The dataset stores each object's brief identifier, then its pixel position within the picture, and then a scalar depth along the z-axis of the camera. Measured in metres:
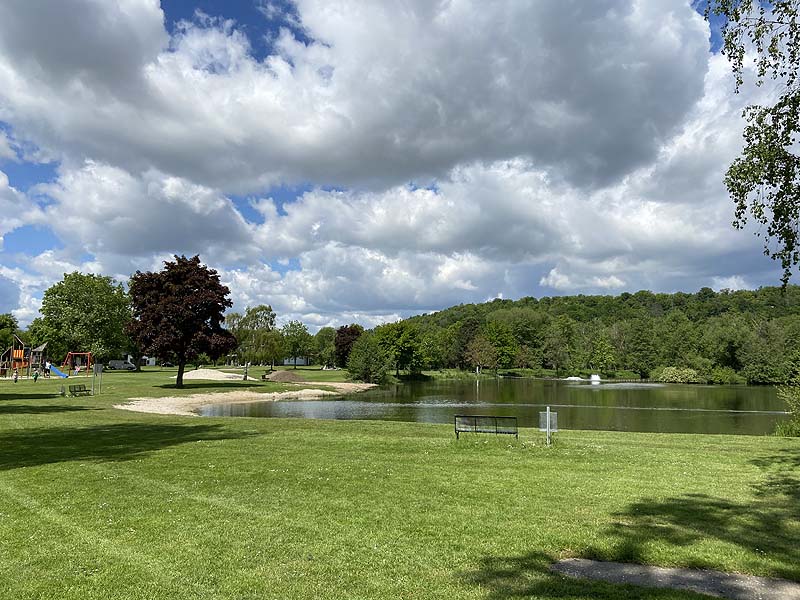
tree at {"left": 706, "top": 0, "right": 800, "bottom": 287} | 11.45
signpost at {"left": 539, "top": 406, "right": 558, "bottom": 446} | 16.46
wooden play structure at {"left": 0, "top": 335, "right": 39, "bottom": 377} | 65.25
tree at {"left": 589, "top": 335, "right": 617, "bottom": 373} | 119.69
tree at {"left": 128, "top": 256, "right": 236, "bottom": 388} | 46.22
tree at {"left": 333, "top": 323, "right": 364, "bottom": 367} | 112.47
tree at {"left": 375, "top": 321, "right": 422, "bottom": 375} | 93.94
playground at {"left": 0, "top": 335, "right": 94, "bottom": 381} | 65.69
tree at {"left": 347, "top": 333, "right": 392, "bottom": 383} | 77.00
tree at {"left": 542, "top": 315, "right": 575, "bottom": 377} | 127.56
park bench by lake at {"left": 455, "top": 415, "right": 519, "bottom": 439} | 17.69
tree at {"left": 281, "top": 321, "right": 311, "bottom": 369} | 128.88
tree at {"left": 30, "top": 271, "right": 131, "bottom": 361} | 78.69
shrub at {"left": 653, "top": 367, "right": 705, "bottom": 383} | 99.44
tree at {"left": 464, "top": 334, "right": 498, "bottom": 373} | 114.19
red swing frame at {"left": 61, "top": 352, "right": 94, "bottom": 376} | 67.58
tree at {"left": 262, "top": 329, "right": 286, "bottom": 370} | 76.46
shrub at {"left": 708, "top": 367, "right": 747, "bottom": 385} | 97.88
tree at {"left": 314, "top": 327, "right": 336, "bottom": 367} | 123.06
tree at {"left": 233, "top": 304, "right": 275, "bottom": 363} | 76.88
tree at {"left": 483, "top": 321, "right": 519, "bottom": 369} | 118.62
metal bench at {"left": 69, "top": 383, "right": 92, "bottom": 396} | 36.97
